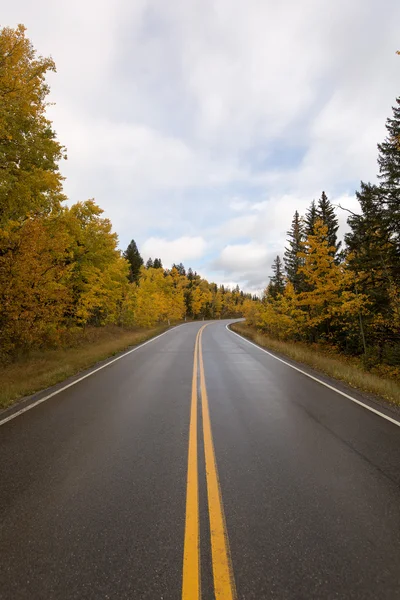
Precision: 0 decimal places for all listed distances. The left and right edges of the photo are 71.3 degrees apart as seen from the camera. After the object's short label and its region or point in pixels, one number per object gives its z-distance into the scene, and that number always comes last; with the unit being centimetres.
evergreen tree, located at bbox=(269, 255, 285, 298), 3576
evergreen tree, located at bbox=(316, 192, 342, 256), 2452
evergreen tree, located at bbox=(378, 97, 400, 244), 1313
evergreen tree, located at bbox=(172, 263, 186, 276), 9772
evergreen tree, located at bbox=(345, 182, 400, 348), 1387
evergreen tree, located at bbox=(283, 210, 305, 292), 2870
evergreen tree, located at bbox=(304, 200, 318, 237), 2429
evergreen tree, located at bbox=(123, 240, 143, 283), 5803
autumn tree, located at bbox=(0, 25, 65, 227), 705
